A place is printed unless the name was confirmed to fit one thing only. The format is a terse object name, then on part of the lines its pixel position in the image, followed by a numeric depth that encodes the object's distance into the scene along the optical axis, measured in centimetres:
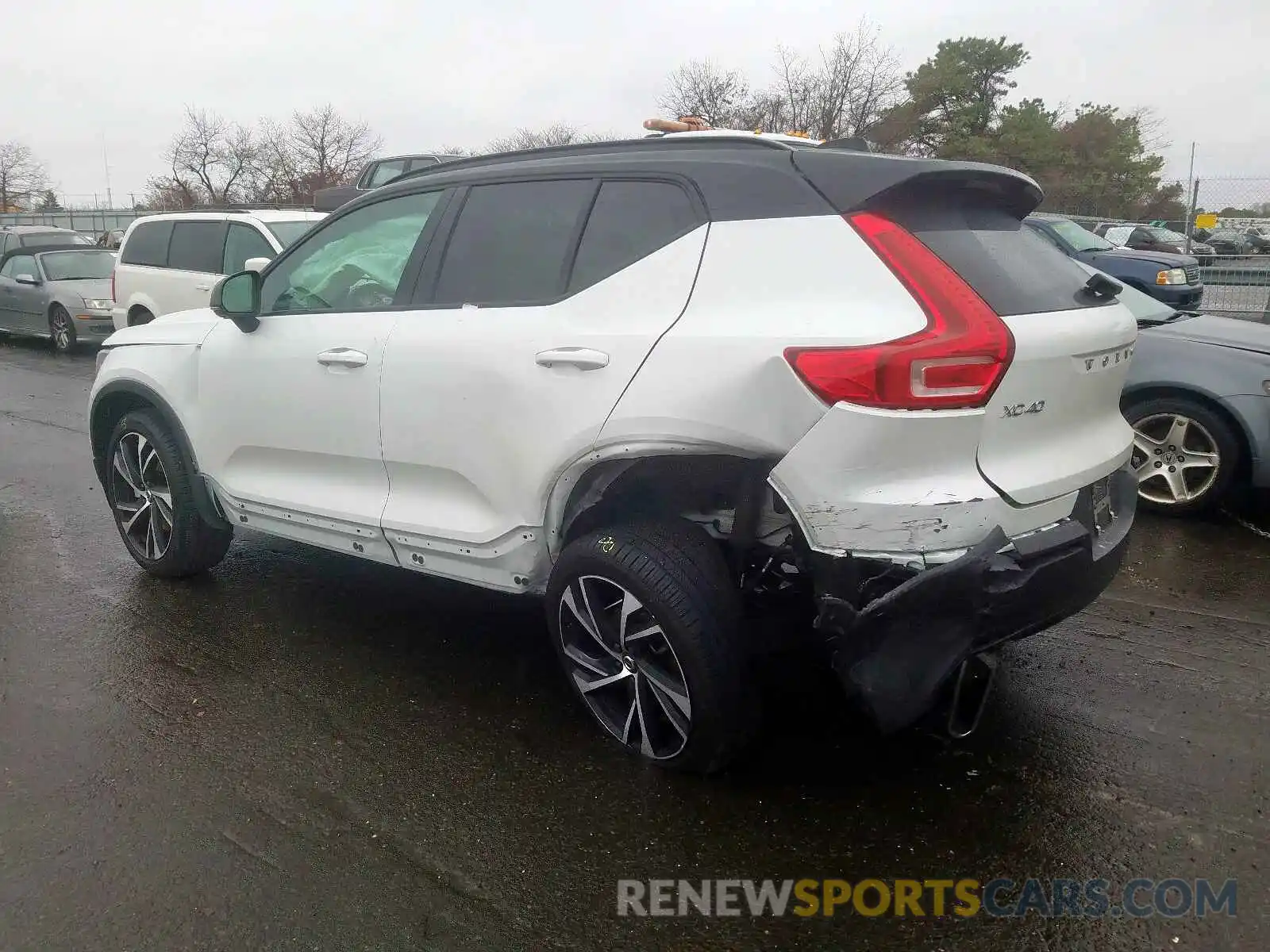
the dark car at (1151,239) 1772
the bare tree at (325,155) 4891
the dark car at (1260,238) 2118
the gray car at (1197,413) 507
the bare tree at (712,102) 3412
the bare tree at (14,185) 5784
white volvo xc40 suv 243
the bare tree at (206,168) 4978
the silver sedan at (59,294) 1420
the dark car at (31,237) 1962
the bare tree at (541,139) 4228
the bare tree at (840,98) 3397
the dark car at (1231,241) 2133
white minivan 991
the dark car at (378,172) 1268
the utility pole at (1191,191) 1670
